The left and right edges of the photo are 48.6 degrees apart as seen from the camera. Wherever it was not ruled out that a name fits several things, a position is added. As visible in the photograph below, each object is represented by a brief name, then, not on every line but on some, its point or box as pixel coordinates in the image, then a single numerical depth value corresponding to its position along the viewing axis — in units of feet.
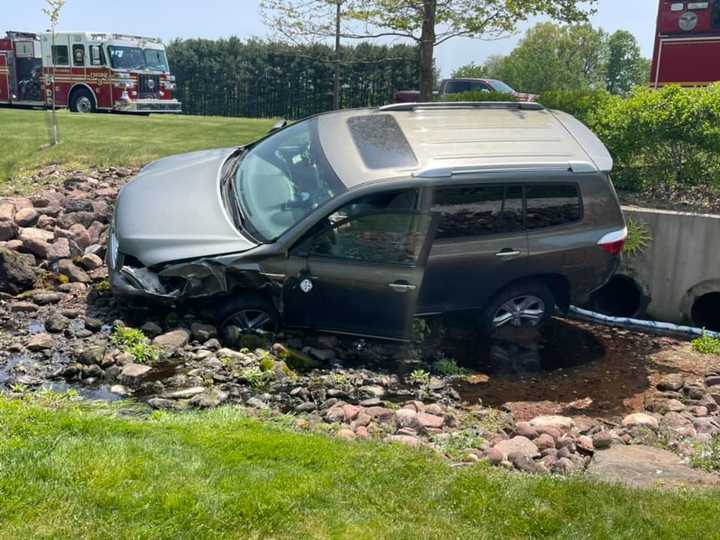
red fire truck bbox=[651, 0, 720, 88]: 50.55
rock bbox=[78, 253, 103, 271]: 28.09
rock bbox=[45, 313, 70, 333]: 22.74
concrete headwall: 30.76
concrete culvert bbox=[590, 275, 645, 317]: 32.35
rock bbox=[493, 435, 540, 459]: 16.81
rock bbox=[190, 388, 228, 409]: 18.75
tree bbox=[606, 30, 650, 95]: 182.70
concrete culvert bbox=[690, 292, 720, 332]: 31.83
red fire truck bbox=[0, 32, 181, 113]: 79.87
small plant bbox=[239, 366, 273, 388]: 20.72
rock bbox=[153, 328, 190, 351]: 21.76
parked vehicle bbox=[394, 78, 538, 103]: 80.12
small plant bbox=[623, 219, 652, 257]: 31.55
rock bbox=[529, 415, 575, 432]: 19.02
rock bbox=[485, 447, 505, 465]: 16.25
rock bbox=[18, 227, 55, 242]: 28.94
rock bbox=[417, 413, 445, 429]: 18.40
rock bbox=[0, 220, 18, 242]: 29.17
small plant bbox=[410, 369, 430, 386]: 22.82
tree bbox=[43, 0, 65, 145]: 49.97
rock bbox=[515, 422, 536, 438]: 18.44
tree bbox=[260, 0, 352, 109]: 45.06
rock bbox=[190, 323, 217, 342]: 22.58
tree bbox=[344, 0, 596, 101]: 39.99
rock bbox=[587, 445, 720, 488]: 15.39
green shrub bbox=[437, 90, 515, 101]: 42.14
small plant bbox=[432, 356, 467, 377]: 23.65
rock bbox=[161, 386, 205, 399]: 19.22
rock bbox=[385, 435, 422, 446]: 16.57
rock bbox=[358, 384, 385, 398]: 21.50
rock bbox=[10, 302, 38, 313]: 24.38
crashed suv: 22.34
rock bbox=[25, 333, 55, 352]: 21.45
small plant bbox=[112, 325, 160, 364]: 21.22
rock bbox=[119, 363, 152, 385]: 20.08
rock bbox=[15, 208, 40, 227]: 31.01
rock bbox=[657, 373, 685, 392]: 24.08
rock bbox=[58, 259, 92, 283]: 26.91
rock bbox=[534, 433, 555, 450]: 17.70
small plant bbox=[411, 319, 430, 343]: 25.60
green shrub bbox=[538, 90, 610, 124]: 36.58
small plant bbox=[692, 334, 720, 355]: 27.84
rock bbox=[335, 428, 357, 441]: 16.66
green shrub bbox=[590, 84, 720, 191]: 32.01
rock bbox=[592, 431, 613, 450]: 18.16
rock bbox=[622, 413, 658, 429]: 20.38
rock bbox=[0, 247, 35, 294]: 25.52
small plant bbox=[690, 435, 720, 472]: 16.66
